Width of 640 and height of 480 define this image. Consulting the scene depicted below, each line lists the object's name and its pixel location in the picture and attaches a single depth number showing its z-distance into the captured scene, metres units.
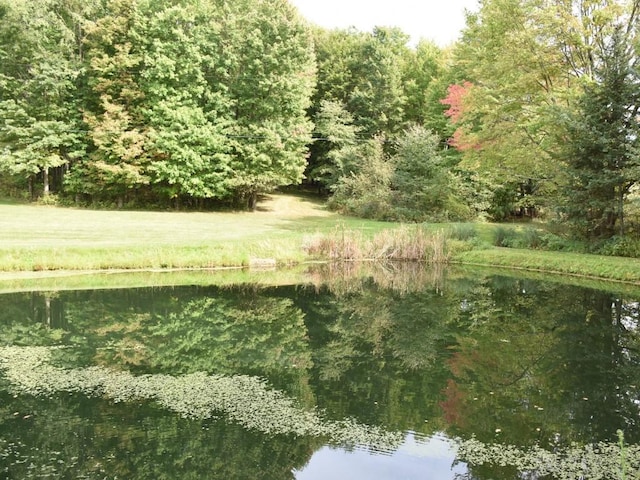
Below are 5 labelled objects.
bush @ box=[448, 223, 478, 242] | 22.22
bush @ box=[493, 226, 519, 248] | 21.67
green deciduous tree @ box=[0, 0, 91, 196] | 33.28
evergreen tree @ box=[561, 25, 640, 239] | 17.45
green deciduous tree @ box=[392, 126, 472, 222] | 30.78
